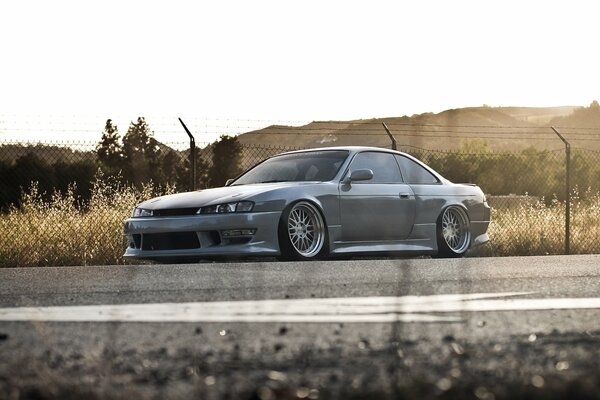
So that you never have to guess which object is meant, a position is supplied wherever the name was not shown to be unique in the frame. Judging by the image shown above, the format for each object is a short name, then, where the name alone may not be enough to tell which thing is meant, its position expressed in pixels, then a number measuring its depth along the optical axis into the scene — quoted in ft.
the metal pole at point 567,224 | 50.55
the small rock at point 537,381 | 11.39
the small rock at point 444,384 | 11.18
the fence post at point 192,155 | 45.96
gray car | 34.94
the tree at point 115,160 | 147.43
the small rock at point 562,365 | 12.94
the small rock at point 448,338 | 15.53
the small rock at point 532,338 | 15.56
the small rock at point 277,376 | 12.02
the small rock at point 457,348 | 14.17
